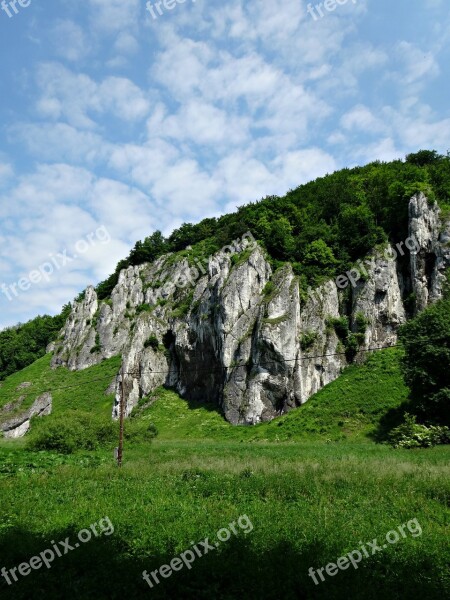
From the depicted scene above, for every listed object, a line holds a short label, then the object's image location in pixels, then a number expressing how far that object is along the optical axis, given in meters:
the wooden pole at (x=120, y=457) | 23.12
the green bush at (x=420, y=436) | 28.91
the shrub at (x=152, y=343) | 64.38
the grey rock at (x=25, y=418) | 56.56
